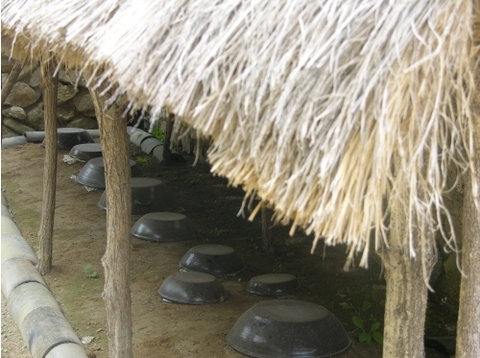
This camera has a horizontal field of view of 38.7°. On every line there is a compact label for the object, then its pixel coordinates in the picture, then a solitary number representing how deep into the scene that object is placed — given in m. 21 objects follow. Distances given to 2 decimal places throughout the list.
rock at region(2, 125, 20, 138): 10.39
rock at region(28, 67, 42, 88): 10.27
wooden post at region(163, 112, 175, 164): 9.02
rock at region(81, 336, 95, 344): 4.85
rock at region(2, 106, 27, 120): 10.22
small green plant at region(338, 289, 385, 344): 4.77
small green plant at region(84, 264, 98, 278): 6.04
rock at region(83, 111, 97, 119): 10.82
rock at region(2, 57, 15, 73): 9.62
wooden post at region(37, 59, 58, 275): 6.08
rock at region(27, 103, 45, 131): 10.41
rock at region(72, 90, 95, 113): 10.62
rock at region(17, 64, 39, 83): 10.12
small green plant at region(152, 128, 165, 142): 11.04
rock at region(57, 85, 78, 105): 10.44
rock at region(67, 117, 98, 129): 10.88
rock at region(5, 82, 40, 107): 10.12
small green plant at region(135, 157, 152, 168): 9.91
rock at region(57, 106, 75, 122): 10.69
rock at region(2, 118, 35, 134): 10.35
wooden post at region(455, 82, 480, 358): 2.35
